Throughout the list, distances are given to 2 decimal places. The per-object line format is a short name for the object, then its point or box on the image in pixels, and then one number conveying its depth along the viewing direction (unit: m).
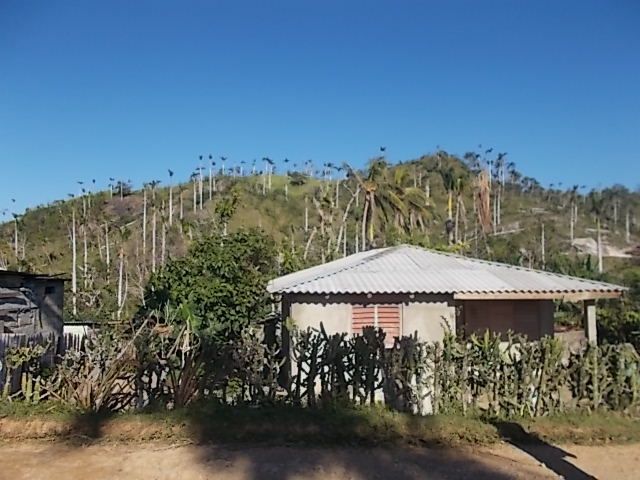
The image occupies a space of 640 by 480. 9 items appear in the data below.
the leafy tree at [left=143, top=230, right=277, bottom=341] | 15.95
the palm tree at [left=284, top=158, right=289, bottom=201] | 76.68
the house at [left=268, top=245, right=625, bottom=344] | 14.22
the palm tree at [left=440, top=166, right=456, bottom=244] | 41.91
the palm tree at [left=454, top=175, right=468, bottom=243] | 41.03
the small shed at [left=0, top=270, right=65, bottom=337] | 15.77
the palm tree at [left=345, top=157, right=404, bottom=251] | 32.06
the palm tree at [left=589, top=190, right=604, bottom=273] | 65.50
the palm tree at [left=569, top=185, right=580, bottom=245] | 58.11
